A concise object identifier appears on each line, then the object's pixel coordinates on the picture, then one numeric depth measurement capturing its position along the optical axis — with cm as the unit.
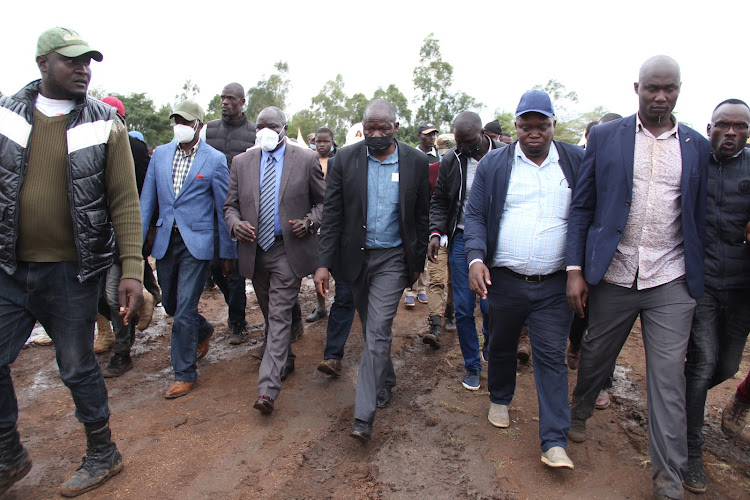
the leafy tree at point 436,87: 3981
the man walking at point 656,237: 311
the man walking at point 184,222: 472
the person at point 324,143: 834
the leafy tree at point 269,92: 5604
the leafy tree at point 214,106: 5325
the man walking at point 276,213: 466
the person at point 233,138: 621
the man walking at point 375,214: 408
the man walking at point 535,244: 350
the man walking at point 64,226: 296
